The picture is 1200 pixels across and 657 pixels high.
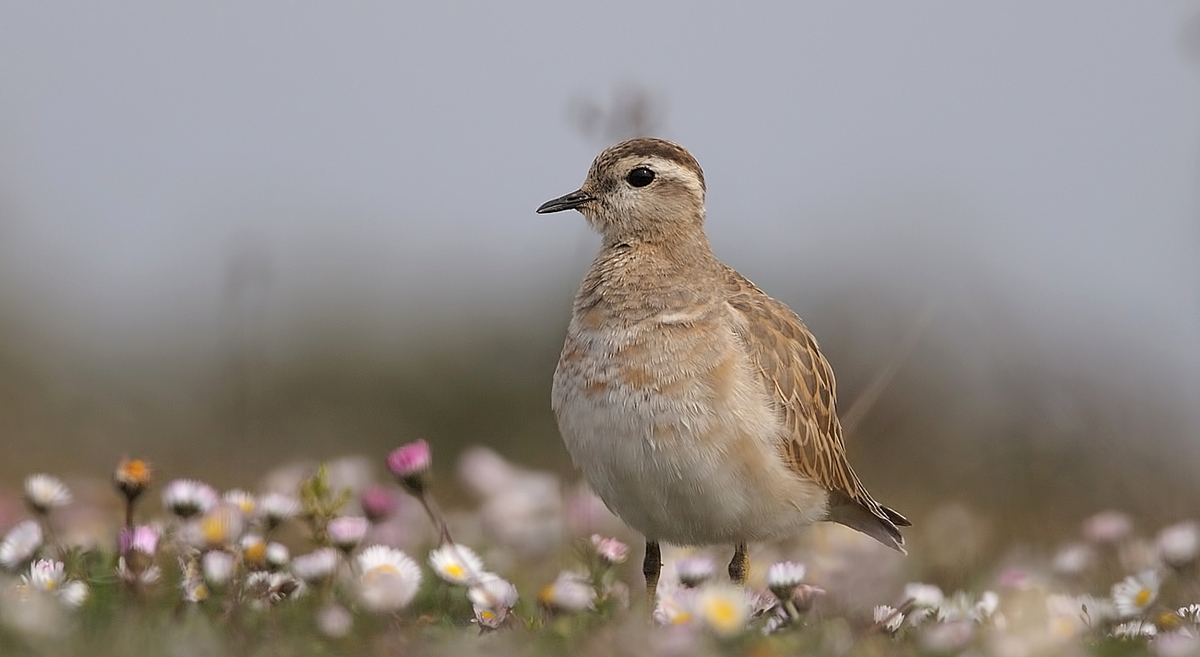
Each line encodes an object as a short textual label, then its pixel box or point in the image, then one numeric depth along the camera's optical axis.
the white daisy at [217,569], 10.80
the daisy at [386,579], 10.35
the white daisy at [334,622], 10.02
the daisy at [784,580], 10.70
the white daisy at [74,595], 10.09
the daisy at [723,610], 9.56
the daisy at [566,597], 10.64
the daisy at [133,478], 10.83
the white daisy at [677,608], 10.20
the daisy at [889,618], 10.54
